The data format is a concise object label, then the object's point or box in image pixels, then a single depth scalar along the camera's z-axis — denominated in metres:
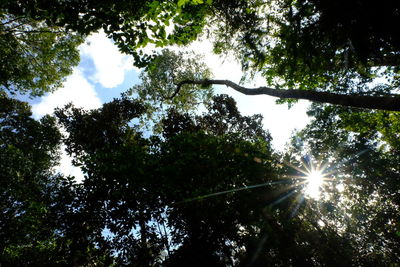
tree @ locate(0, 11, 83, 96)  12.39
